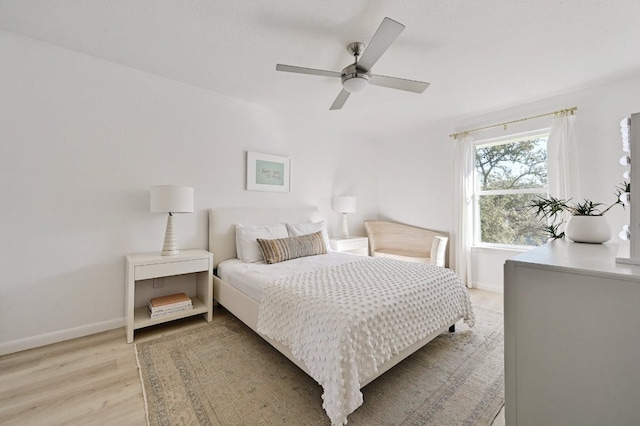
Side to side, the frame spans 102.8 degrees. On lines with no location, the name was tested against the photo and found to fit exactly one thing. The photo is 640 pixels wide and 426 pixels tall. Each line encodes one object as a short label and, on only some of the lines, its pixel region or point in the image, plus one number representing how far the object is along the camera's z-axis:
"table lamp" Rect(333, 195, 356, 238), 4.04
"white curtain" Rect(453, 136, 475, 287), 3.62
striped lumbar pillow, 2.67
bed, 1.30
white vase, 1.35
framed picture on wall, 3.25
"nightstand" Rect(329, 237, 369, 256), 3.75
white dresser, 0.67
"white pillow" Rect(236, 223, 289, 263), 2.77
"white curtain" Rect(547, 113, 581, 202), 2.85
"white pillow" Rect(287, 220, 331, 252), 3.22
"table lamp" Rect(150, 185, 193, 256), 2.30
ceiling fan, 1.63
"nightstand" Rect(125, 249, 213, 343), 2.14
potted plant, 1.36
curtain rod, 2.88
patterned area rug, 1.39
